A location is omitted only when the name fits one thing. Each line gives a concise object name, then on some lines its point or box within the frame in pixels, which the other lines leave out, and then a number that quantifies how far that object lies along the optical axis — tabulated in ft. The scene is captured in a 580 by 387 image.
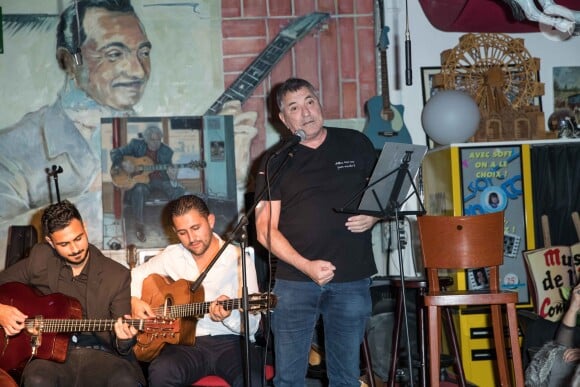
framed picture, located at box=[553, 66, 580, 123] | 18.83
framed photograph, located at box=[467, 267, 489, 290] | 16.44
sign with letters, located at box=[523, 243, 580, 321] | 15.85
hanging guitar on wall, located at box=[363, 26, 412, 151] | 17.72
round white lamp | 16.53
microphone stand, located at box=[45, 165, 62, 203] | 16.57
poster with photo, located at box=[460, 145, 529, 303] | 16.61
